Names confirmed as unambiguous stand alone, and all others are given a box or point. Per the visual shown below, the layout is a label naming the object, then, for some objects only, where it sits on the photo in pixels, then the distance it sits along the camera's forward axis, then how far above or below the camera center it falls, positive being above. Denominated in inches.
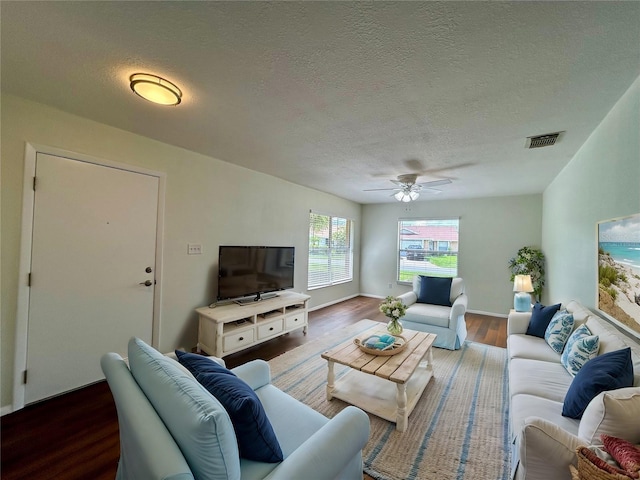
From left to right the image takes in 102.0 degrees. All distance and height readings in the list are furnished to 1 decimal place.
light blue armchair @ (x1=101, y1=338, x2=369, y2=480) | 32.5 -26.8
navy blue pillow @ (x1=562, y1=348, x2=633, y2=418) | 53.4 -26.5
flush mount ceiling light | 67.4 +40.0
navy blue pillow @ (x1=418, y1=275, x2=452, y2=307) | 155.4 -26.7
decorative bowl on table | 90.1 -36.3
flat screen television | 130.3 -17.1
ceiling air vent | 95.0 +42.3
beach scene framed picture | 64.6 -4.6
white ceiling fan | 147.3 +33.9
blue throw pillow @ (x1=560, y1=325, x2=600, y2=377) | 70.3 -27.4
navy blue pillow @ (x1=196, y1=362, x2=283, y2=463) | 40.4 -28.7
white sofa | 43.4 -34.7
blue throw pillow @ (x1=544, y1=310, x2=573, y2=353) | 89.0 -27.8
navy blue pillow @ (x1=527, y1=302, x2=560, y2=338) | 106.1 -28.6
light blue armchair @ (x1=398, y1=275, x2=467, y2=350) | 133.3 -38.2
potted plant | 181.3 -11.4
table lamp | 146.7 -24.4
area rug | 64.5 -54.2
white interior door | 86.1 -12.8
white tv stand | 114.4 -40.7
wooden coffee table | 77.9 -50.3
